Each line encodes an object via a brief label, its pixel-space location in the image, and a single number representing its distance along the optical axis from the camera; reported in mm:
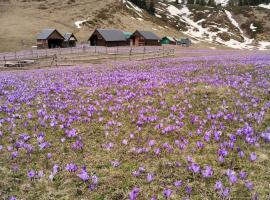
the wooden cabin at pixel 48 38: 101662
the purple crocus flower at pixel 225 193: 5504
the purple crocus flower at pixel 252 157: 6766
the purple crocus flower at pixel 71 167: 6645
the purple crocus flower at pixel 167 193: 5598
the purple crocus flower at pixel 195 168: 6359
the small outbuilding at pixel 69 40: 107438
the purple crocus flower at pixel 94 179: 6133
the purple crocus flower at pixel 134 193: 5490
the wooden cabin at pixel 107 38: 110000
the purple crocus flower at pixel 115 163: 6863
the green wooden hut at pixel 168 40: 139375
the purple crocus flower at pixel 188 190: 5684
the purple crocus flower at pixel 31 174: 6395
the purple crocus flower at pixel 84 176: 6234
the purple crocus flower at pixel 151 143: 7789
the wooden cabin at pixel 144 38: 121262
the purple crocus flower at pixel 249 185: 5707
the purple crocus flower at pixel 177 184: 5859
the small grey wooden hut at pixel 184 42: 130812
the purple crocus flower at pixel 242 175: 6114
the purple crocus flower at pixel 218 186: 5730
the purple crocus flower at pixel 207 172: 6184
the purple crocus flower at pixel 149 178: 6117
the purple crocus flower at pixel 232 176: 5889
